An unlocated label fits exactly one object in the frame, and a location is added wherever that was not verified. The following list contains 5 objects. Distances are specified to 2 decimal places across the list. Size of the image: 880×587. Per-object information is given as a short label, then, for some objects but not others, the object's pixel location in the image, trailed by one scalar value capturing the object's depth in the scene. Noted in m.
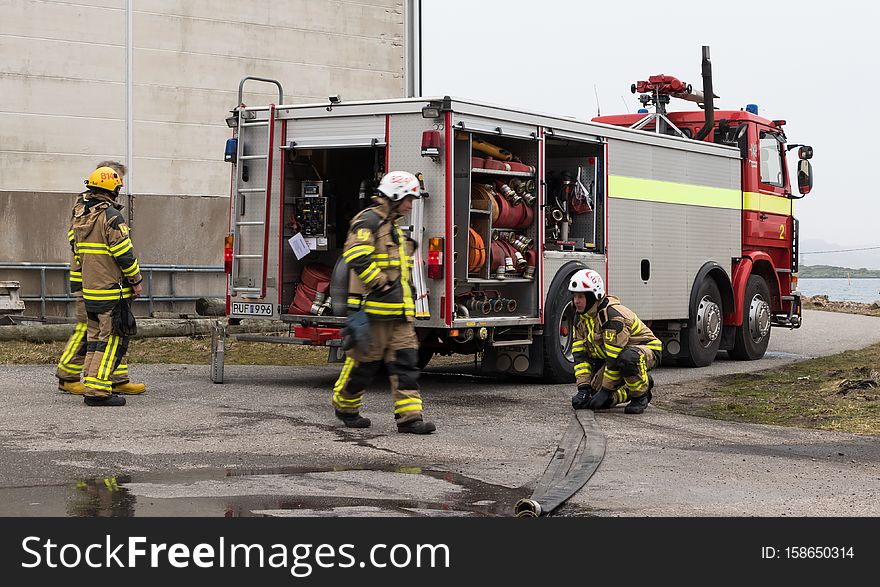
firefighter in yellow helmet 10.98
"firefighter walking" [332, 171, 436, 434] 9.27
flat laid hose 6.31
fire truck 11.62
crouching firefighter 10.77
